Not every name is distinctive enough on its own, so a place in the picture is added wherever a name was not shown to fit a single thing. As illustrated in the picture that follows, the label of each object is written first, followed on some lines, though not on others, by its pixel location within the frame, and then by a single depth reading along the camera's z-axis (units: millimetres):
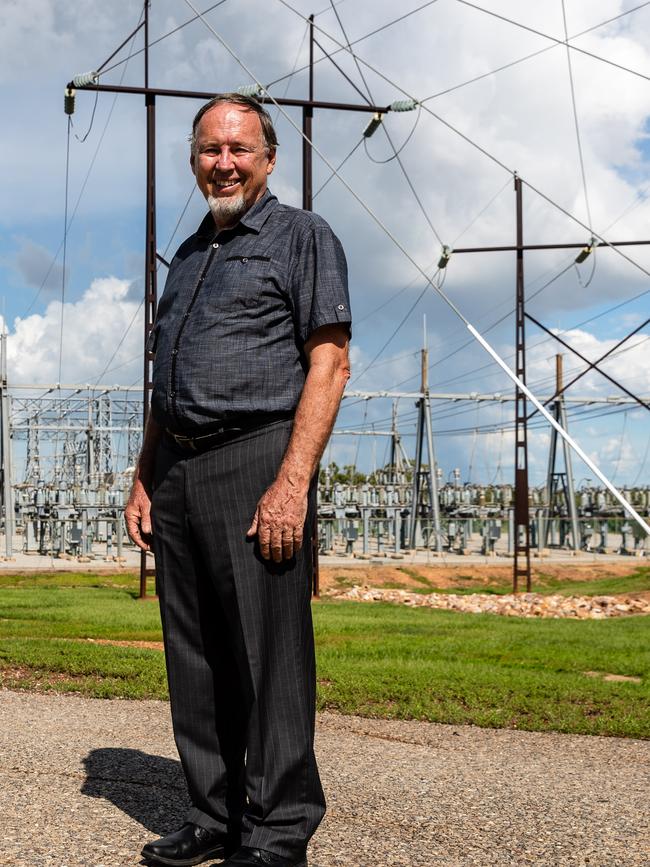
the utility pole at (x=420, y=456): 30531
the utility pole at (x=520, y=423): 17719
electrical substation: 15383
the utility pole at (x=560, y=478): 32125
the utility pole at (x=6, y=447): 24797
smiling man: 2682
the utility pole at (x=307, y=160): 15039
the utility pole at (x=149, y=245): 13852
